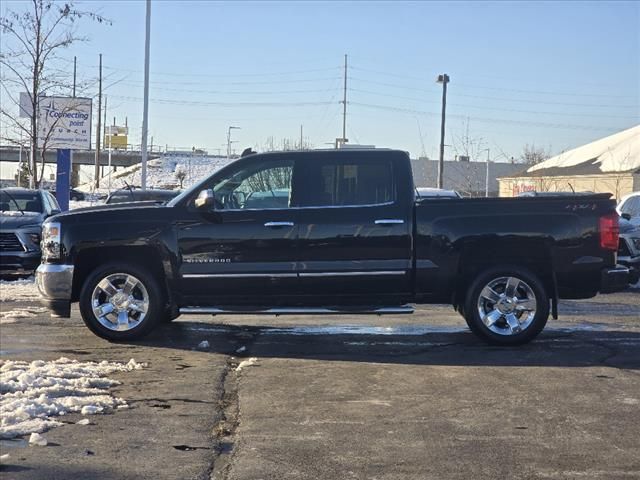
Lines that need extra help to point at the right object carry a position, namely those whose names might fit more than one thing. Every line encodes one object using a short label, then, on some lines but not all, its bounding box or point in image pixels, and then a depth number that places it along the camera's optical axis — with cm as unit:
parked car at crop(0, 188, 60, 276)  1353
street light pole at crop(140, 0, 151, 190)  2331
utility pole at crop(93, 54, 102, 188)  3096
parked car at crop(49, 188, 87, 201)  5853
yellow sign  11071
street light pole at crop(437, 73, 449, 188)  3888
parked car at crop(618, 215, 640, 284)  1427
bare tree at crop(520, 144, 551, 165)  6144
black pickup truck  846
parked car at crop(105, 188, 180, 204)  1620
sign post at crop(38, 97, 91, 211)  2011
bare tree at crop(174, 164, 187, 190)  7250
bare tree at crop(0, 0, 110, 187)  1961
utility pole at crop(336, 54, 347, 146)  6091
